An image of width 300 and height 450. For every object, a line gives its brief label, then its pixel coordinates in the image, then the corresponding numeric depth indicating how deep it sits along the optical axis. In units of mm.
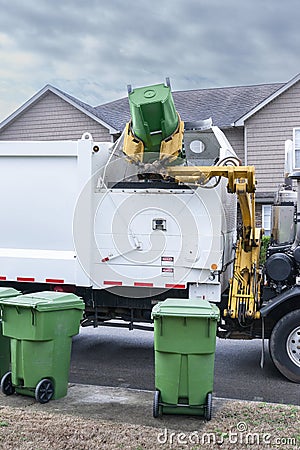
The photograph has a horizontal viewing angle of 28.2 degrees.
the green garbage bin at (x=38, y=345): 5430
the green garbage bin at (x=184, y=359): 5008
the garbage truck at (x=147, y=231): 6578
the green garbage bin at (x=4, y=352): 5965
